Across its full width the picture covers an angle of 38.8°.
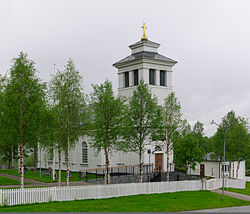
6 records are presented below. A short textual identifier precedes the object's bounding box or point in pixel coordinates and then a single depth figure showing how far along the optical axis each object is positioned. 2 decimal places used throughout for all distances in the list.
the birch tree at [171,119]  38.75
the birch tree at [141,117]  35.86
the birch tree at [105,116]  33.81
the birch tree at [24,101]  27.72
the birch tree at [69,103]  32.22
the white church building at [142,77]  47.53
